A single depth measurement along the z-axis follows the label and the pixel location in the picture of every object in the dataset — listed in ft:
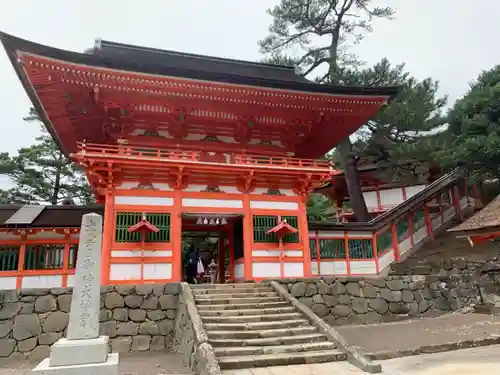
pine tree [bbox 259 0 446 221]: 62.34
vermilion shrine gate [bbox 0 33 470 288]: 36.17
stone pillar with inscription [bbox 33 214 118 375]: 15.75
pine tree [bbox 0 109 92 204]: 89.51
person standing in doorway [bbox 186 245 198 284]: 56.33
